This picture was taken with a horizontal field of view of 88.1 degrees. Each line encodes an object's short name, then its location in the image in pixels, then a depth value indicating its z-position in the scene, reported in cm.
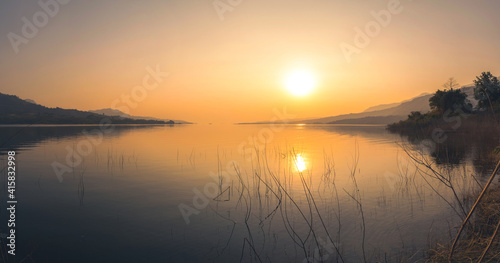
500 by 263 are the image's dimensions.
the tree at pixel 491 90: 5279
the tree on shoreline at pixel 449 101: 6259
